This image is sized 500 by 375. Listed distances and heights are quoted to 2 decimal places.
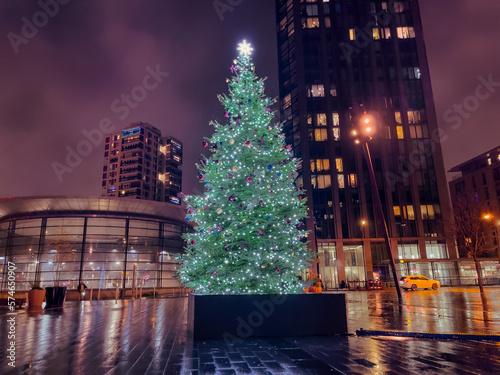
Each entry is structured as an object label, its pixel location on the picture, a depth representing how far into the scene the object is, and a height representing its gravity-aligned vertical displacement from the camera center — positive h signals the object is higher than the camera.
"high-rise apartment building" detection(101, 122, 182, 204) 121.12 +39.20
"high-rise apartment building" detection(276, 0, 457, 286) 51.28 +21.56
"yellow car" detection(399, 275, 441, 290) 34.50 -2.11
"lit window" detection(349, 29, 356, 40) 58.75 +40.37
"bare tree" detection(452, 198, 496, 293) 31.06 +3.74
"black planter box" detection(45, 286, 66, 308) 19.84 -1.46
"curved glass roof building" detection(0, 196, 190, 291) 39.97 +3.77
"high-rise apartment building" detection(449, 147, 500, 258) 67.00 +17.67
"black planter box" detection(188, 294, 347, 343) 7.97 -1.21
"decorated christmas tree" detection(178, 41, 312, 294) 8.91 +1.58
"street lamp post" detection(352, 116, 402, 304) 17.11 +6.05
